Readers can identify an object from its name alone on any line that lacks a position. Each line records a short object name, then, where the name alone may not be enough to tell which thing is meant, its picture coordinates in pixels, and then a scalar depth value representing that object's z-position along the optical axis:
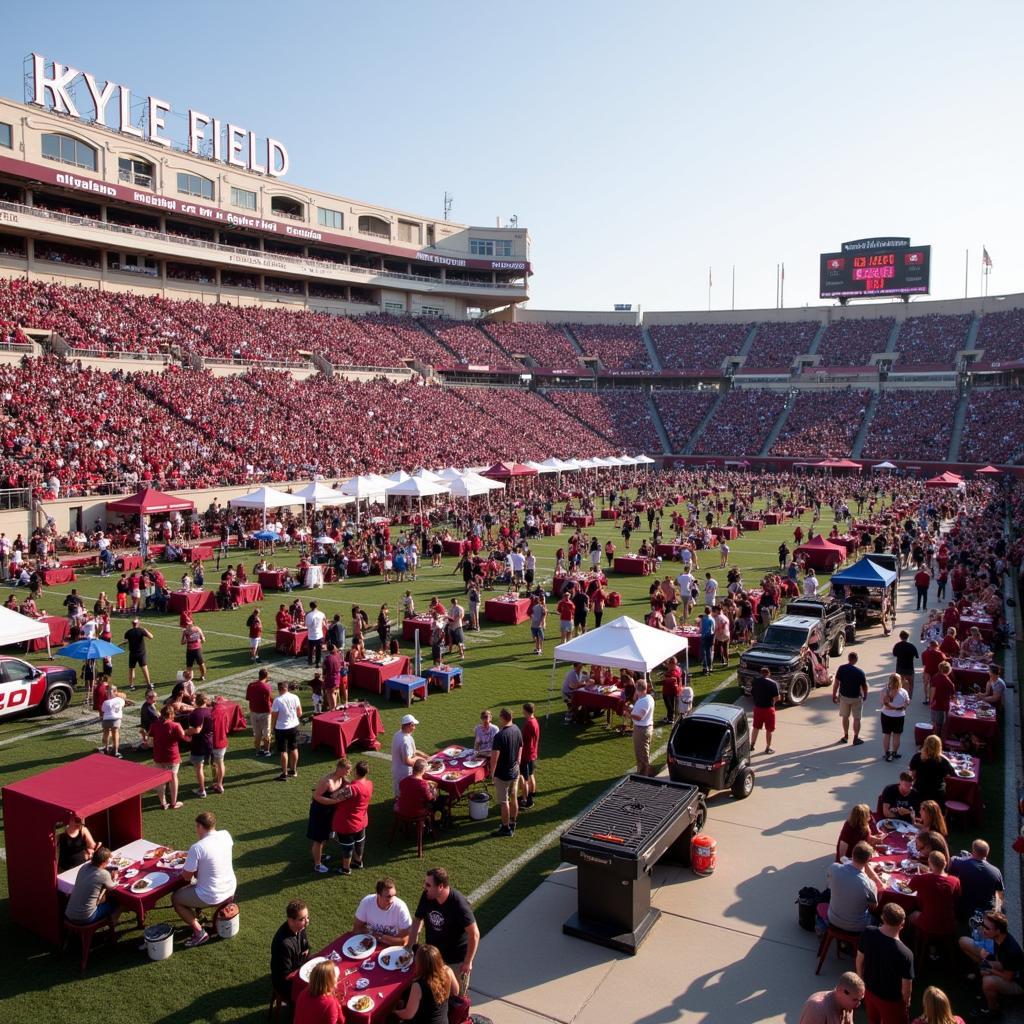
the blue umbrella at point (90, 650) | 14.40
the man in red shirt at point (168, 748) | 10.60
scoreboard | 78.06
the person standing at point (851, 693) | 12.98
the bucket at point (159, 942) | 7.73
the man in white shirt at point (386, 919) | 6.94
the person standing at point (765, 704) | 12.67
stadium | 10.42
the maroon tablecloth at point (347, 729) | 12.68
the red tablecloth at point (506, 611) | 21.56
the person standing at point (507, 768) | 10.05
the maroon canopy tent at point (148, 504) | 28.28
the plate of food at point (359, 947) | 6.88
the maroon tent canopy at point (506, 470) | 41.12
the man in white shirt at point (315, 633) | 16.94
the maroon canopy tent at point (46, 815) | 7.82
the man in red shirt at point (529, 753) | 10.73
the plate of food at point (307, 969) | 6.43
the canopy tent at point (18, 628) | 13.73
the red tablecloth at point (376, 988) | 6.33
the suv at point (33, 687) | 13.79
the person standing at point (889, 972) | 6.14
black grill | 7.84
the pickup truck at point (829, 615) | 17.75
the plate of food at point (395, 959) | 6.76
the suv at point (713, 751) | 10.84
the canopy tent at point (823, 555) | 28.78
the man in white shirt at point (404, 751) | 10.20
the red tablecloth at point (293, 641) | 18.06
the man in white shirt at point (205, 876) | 7.87
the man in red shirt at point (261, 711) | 12.27
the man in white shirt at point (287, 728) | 11.65
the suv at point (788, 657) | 15.24
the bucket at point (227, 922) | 8.06
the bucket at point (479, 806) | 10.75
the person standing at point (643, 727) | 11.52
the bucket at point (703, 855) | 9.26
